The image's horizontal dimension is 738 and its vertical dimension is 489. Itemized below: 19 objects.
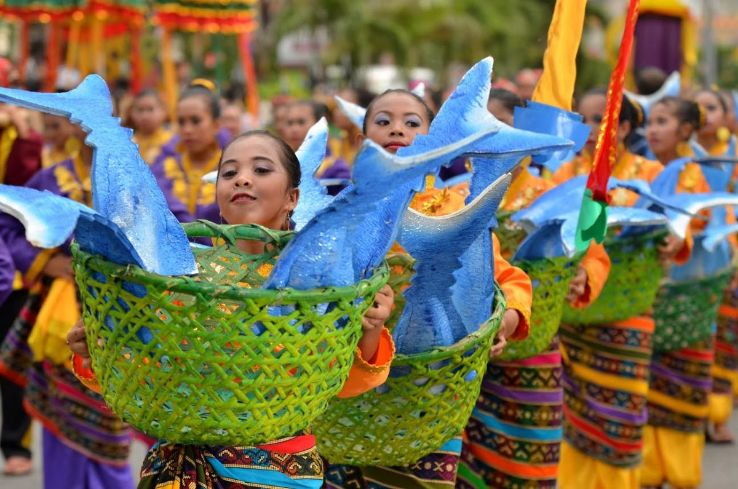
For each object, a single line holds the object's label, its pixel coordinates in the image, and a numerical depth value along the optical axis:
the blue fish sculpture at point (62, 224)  3.71
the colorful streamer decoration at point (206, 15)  22.36
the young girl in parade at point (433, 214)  5.83
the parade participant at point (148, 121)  10.58
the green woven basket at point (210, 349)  3.93
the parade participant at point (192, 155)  9.12
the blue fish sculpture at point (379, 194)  3.95
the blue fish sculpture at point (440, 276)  5.09
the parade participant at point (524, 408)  7.15
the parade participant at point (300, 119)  10.83
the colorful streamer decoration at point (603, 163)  5.27
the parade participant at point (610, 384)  8.34
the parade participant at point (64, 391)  8.19
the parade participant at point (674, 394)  9.82
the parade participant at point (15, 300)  9.52
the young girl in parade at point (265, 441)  4.47
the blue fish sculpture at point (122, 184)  4.18
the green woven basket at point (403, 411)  5.07
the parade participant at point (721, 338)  11.64
